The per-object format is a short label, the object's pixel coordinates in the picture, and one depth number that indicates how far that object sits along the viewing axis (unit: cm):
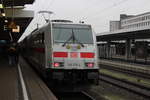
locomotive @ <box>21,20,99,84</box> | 1010
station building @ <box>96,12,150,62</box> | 2722
